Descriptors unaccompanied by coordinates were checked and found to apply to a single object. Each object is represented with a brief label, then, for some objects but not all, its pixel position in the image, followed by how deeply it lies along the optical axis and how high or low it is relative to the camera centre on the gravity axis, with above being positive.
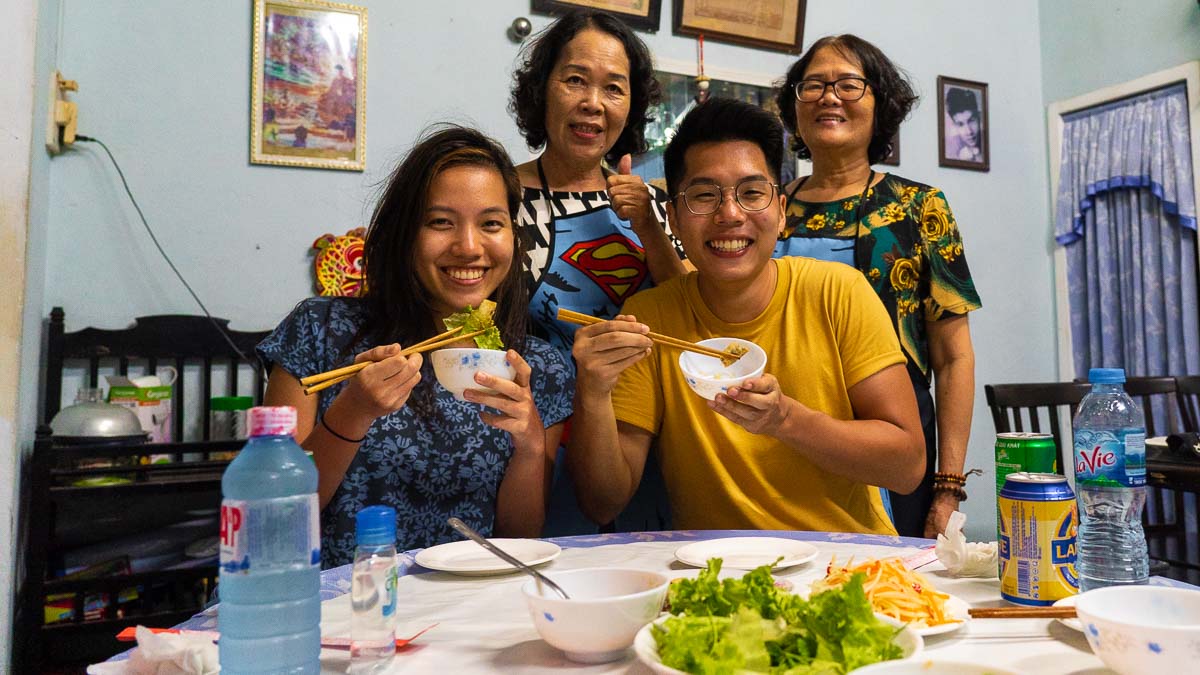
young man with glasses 1.62 +0.00
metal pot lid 2.46 -0.11
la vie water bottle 1.07 -0.14
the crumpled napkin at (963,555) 1.12 -0.24
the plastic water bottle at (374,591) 0.84 -0.22
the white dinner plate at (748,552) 1.19 -0.26
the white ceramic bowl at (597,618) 0.77 -0.23
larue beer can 0.97 -0.19
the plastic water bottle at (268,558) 0.78 -0.17
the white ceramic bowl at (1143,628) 0.68 -0.22
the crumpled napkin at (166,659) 0.82 -0.28
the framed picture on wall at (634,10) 3.78 +1.81
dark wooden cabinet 2.36 -0.45
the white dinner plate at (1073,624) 0.87 -0.26
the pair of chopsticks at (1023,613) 0.92 -0.26
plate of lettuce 0.69 -0.23
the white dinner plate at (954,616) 0.86 -0.26
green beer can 1.12 -0.10
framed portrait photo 4.44 +1.47
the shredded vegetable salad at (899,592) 0.88 -0.24
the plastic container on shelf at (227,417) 2.87 -0.10
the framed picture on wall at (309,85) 3.19 +1.24
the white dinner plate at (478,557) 1.20 -0.27
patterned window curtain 3.98 +0.81
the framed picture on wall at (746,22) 3.95 +1.85
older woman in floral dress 2.19 +0.42
